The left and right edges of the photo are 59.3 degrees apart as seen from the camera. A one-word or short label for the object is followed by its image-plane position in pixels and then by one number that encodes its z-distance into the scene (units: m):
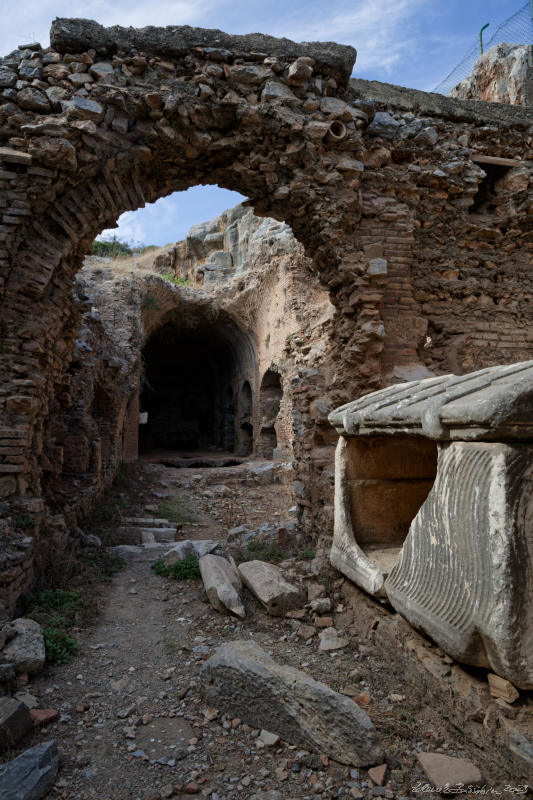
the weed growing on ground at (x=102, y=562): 4.76
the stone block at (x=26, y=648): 2.85
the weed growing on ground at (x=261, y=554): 4.93
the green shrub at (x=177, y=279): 19.77
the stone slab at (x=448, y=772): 1.93
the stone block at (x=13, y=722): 2.22
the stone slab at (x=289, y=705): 2.14
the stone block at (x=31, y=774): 1.92
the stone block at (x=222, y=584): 3.78
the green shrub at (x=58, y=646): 3.10
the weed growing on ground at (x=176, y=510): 7.52
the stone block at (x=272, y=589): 3.70
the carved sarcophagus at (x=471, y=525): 1.84
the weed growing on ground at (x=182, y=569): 4.64
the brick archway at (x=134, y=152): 4.21
